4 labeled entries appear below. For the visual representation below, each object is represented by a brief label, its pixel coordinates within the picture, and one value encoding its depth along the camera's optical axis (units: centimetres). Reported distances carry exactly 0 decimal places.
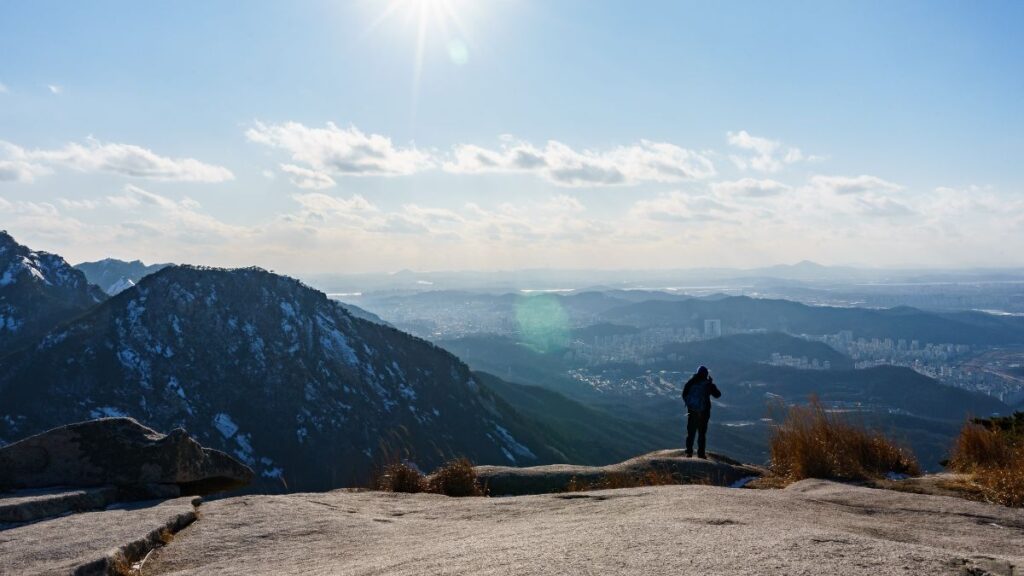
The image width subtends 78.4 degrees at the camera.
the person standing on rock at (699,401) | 1645
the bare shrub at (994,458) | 816
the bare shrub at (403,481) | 1184
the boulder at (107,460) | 923
